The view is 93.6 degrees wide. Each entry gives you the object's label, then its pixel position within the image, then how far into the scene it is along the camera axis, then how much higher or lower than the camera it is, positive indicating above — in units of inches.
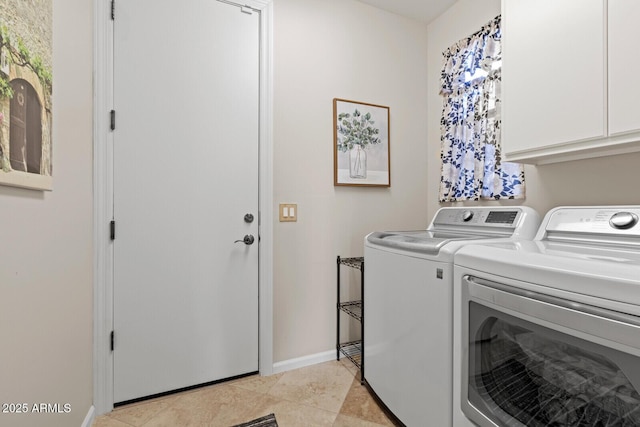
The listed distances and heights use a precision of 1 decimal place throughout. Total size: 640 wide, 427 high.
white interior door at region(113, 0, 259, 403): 66.0 +4.0
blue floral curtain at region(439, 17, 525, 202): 76.4 +24.0
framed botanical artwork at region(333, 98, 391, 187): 87.3 +19.9
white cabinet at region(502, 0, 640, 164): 44.1 +22.0
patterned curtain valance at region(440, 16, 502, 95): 77.0 +43.1
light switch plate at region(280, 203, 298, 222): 81.0 -0.4
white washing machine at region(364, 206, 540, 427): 48.5 -18.1
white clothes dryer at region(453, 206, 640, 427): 28.1 -13.3
